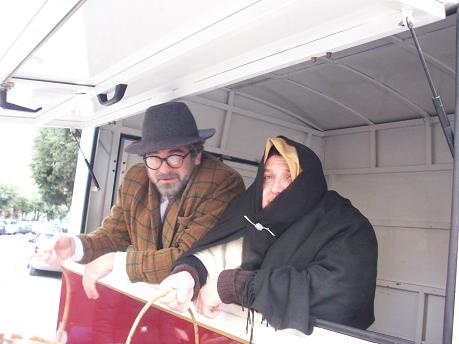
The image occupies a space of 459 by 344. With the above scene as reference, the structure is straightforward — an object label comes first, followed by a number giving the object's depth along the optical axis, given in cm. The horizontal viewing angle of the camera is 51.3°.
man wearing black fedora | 256
